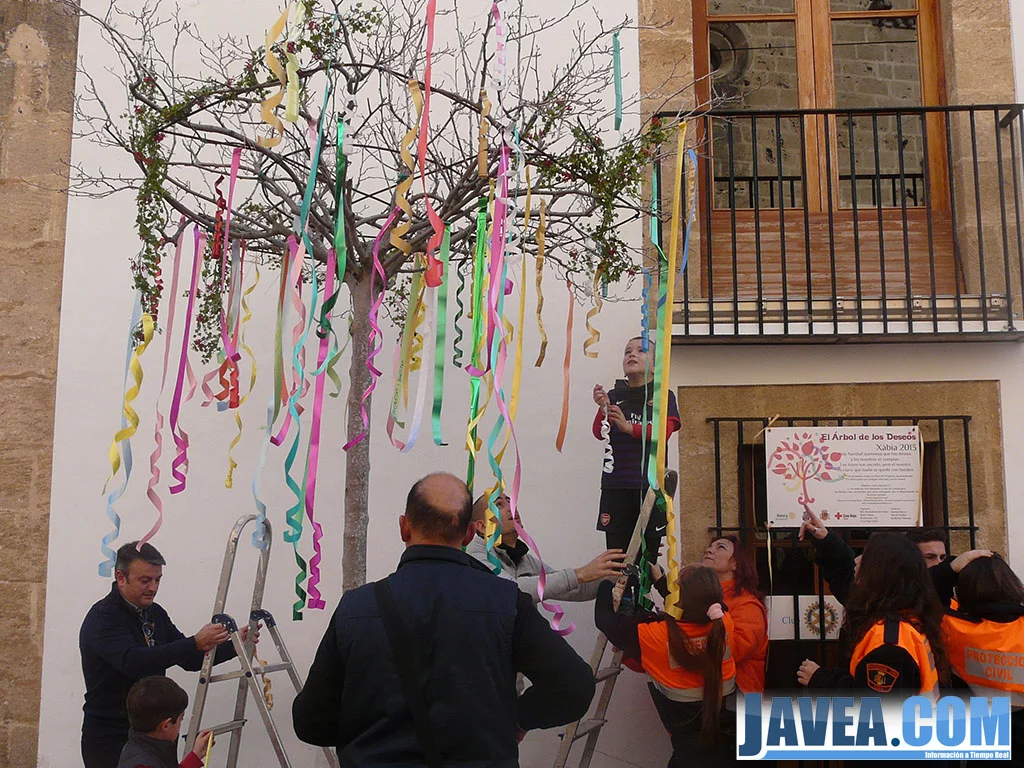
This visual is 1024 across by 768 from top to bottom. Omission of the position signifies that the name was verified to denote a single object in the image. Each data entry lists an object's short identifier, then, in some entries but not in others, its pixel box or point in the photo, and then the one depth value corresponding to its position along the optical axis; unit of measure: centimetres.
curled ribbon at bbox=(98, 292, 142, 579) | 428
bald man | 255
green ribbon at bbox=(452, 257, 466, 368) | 467
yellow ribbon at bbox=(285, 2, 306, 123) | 379
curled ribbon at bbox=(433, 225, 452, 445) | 376
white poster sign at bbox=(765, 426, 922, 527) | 521
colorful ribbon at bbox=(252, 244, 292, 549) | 389
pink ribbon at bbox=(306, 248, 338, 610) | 383
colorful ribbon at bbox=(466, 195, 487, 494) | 371
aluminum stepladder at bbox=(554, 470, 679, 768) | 462
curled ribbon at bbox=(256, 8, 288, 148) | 377
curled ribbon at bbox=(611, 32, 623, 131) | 470
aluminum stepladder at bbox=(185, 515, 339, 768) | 444
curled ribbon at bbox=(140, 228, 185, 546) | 424
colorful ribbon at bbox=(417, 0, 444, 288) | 378
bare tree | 407
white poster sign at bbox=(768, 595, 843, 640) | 519
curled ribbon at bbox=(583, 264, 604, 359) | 452
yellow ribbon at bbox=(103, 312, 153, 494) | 410
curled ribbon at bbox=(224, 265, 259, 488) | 517
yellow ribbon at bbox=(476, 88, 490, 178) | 388
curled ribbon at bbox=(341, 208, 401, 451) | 403
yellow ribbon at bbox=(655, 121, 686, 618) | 396
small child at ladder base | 358
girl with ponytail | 414
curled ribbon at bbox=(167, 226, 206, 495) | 425
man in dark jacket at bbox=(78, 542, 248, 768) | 430
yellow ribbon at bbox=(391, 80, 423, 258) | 376
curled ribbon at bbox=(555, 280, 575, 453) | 434
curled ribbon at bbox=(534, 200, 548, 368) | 416
